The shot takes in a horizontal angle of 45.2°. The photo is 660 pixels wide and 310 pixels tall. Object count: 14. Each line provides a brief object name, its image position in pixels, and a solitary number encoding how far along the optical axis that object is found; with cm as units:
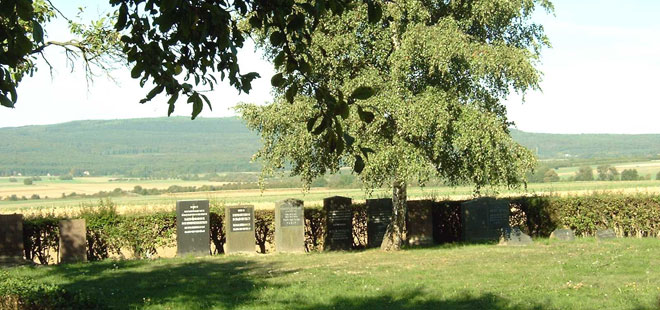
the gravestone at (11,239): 2138
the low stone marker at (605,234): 2397
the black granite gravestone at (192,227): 2305
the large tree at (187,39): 513
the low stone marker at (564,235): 2405
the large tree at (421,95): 2041
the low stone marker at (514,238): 2322
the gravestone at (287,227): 2377
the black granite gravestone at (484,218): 2453
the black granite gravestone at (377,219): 2427
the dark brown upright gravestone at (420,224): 2487
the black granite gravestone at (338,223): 2408
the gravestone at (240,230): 2356
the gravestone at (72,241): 2216
